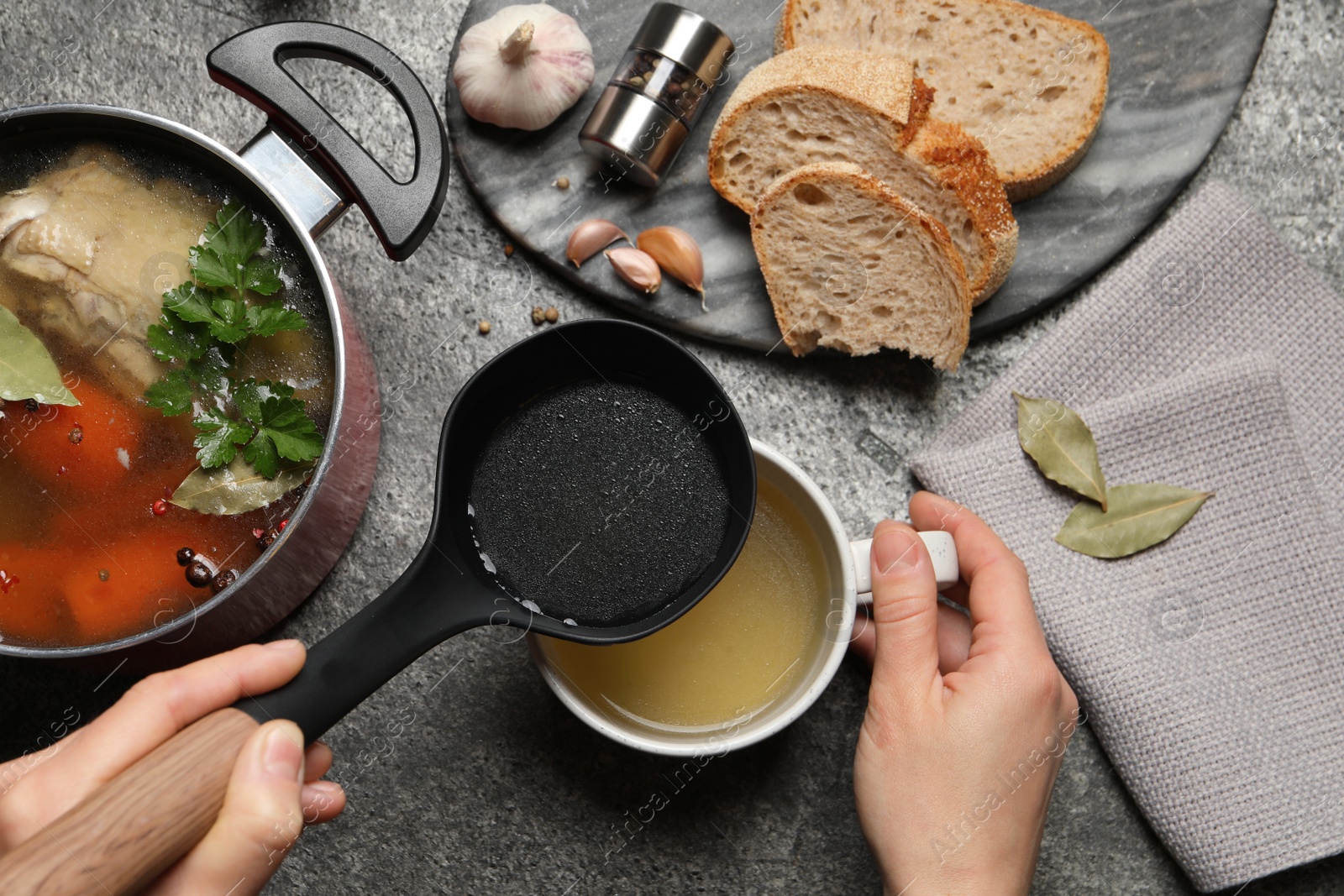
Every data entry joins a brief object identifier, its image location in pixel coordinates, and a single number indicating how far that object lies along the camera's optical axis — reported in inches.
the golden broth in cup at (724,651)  29.0
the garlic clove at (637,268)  30.7
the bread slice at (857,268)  30.0
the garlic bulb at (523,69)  30.4
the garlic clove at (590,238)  30.8
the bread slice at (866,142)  30.0
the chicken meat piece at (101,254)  28.2
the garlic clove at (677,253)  30.7
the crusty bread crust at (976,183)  30.0
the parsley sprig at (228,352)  27.9
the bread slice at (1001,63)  30.7
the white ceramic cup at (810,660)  28.1
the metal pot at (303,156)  27.7
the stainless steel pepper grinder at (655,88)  30.4
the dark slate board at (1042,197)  31.1
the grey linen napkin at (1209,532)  30.4
